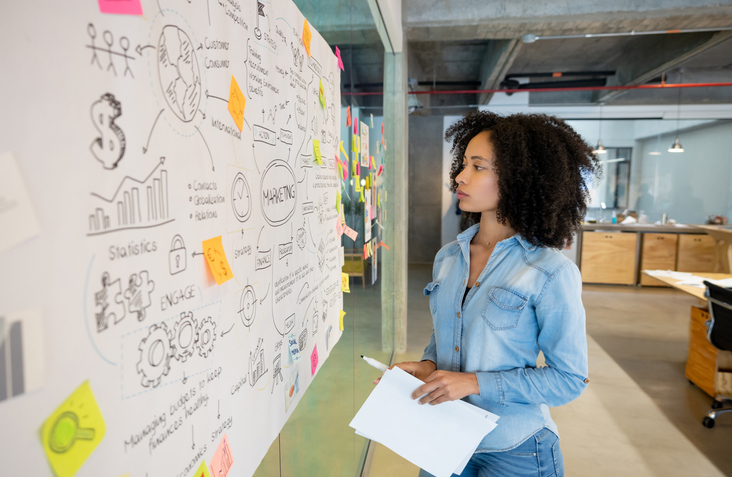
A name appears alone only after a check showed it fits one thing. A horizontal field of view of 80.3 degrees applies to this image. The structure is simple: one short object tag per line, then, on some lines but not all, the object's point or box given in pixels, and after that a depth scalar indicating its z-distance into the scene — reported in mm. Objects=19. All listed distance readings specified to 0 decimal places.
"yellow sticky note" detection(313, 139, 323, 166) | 1427
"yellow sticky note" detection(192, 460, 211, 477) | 697
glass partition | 1387
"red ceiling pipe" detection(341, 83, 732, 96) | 6856
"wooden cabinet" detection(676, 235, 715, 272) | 7309
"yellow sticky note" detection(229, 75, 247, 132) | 801
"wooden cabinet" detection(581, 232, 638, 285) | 7590
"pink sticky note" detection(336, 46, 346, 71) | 1786
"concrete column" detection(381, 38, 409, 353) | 4066
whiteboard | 401
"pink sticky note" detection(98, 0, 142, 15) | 485
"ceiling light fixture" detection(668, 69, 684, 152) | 7980
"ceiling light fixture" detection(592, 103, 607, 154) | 8180
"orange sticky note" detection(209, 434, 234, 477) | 746
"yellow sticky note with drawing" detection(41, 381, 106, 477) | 421
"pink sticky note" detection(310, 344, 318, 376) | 1406
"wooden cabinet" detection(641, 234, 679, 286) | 7484
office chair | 3086
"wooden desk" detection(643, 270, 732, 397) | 3400
